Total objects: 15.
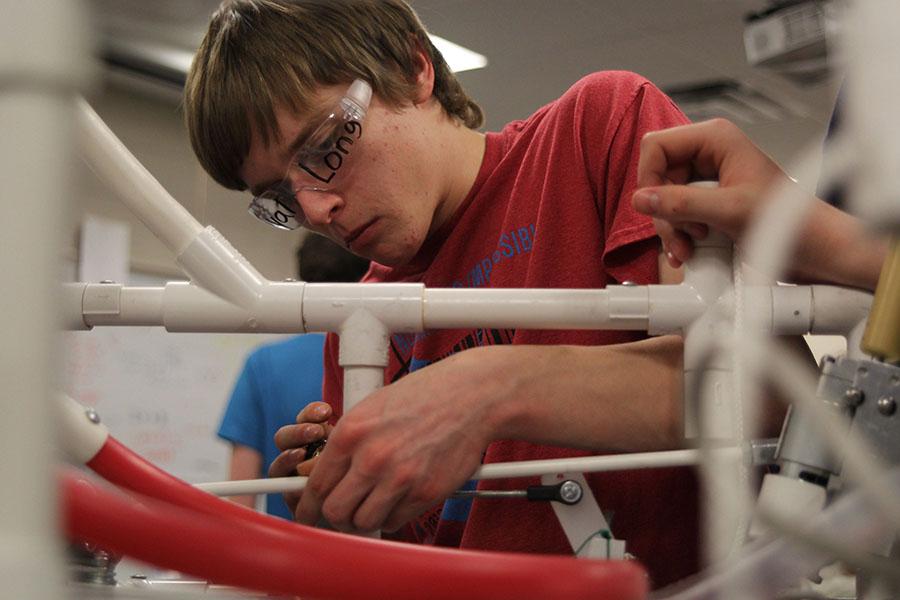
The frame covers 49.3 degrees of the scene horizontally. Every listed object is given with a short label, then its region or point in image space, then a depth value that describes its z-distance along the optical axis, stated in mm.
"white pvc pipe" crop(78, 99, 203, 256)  806
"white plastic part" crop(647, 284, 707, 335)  745
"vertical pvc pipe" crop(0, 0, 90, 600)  260
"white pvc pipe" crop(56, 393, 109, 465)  532
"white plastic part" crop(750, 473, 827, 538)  470
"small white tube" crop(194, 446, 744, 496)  833
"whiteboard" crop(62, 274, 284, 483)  4008
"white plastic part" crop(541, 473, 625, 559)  888
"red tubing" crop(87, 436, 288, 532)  543
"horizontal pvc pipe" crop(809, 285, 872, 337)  718
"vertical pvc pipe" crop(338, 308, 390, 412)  816
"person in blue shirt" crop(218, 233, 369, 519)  2107
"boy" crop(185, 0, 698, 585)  794
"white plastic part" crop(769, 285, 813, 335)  722
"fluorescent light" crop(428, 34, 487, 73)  3904
